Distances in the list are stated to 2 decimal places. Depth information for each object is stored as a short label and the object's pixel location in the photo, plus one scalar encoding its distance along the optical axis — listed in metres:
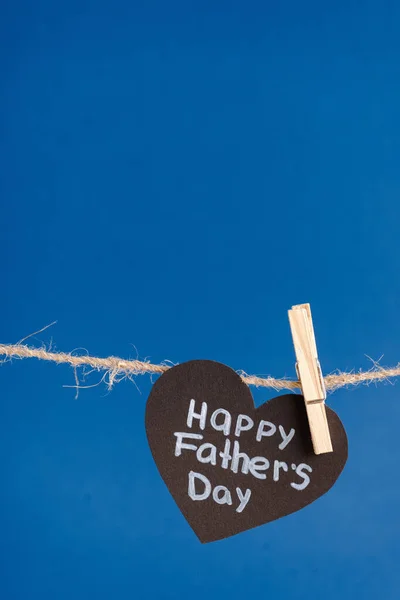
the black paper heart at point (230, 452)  0.61
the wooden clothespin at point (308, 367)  0.57
